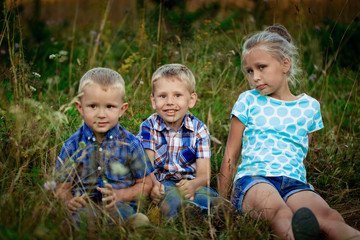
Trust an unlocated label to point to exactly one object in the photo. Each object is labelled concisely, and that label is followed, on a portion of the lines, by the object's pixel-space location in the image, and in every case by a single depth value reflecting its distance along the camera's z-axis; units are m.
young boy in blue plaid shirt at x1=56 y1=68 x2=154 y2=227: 2.28
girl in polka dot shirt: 2.48
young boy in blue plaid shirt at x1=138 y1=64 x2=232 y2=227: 2.66
